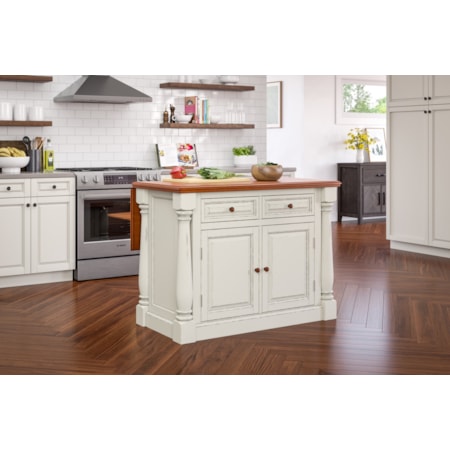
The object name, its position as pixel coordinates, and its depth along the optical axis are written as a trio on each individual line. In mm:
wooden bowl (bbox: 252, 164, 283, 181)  5117
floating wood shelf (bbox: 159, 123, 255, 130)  7879
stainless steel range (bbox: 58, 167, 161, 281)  6785
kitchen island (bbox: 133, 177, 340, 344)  4629
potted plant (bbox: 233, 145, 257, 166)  8398
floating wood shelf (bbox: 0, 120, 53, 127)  6845
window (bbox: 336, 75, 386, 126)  11414
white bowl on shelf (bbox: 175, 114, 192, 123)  7984
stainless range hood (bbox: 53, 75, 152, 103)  6992
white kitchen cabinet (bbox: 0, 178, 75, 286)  6426
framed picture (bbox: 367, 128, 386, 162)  11656
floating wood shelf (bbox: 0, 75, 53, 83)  6863
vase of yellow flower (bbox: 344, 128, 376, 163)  11219
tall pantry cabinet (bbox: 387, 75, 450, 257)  7898
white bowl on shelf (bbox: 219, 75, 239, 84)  8375
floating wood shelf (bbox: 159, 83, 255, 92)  7936
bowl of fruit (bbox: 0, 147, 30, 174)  6574
